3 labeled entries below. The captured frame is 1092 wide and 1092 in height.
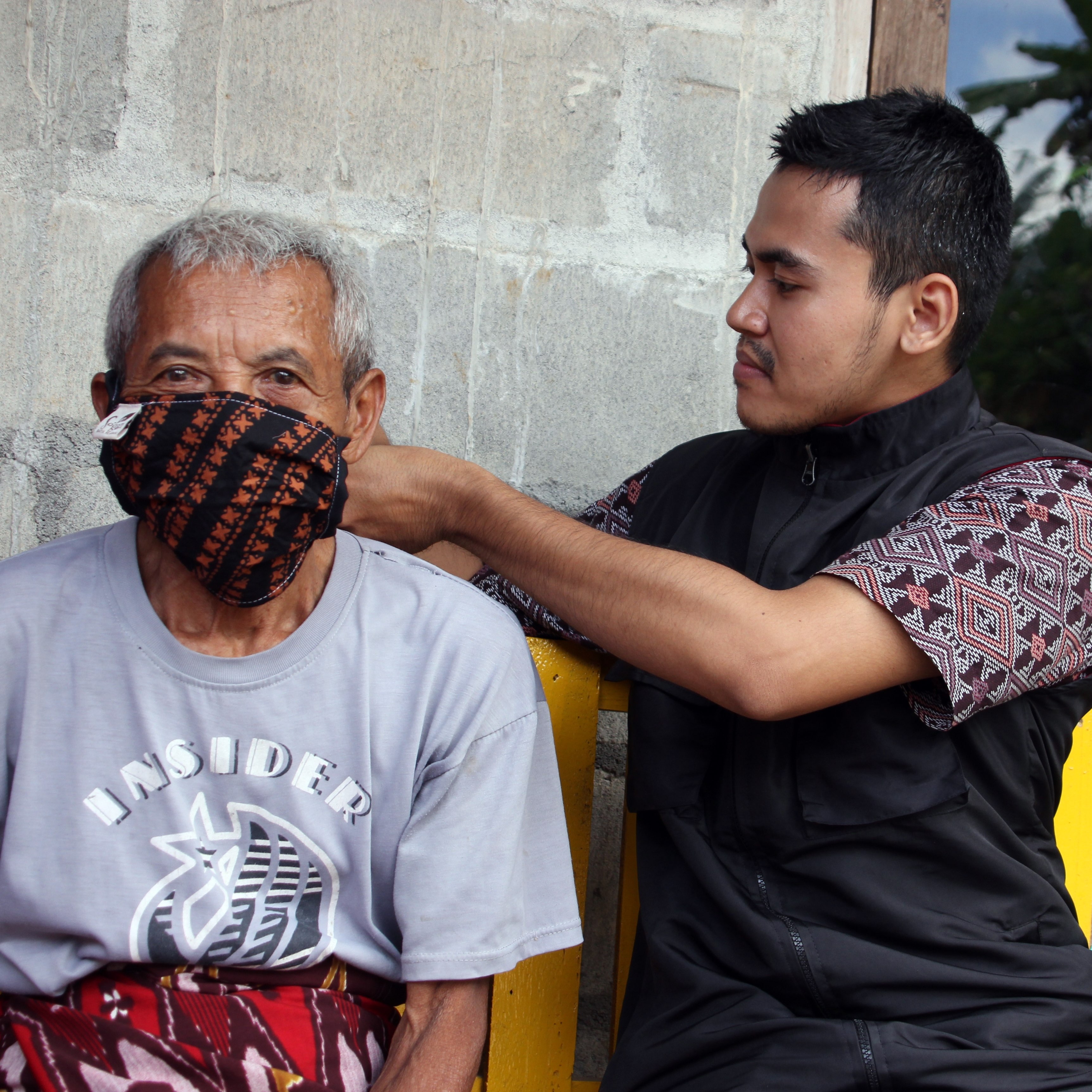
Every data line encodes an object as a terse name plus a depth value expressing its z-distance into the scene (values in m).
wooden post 2.67
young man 1.61
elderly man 1.44
